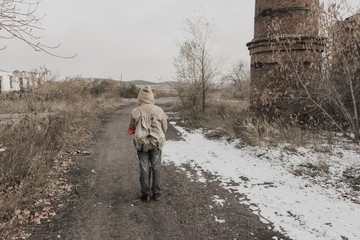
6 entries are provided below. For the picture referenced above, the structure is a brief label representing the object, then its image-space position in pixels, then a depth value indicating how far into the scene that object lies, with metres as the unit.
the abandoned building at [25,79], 12.16
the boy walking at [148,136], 3.97
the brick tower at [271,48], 7.66
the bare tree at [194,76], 13.65
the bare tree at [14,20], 2.88
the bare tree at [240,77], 10.18
